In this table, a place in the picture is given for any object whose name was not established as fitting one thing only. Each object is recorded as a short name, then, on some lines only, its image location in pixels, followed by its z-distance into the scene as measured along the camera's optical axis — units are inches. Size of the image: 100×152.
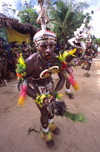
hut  222.7
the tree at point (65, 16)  353.4
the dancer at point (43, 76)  58.2
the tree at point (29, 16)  411.7
